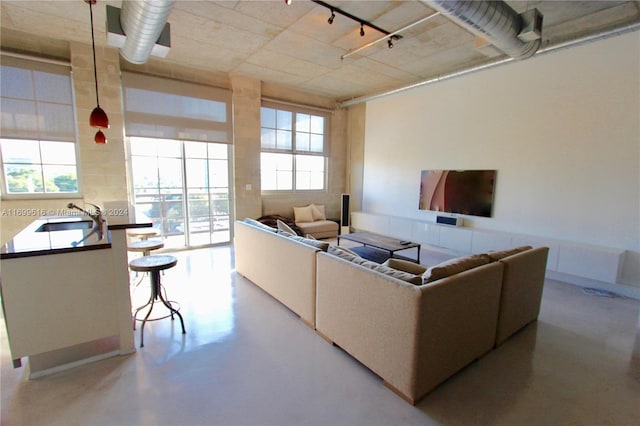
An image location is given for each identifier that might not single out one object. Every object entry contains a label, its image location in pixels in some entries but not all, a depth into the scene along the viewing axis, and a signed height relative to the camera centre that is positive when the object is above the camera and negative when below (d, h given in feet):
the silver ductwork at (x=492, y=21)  7.88 +4.74
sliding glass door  16.29 -0.86
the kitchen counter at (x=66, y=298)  6.25 -2.86
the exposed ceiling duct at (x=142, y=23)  8.13 +4.63
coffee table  13.74 -3.21
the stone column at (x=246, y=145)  18.32 +1.97
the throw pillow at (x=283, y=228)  11.58 -2.07
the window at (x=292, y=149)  20.35 +2.01
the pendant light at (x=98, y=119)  9.45 +1.76
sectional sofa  5.84 -3.00
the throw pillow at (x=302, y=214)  20.98 -2.70
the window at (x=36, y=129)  12.70 +1.93
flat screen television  15.61 -0.66
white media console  11.34 -3.21
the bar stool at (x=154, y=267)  7.72 -2.46
